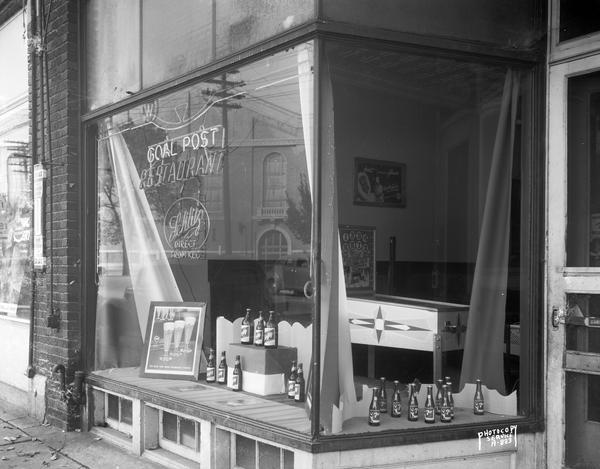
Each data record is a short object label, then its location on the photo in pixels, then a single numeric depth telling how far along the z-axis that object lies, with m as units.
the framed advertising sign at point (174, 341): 5.50
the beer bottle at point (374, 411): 4.07
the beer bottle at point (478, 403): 4.36
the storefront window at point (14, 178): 7.06
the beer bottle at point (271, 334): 5.05
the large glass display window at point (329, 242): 4.21
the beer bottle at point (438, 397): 4.30
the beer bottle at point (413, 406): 4.23
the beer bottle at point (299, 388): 4.61
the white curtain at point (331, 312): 3.90
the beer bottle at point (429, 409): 4.17
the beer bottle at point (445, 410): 4.21
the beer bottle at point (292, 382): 4.72
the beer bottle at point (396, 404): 4.31
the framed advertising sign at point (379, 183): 6.23
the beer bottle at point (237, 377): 5.05
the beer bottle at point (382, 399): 4.38
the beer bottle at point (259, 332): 5.14
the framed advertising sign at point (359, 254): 5.73
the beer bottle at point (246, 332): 5.27
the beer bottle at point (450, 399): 4.26
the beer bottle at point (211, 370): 5.33
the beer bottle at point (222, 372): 5.26
